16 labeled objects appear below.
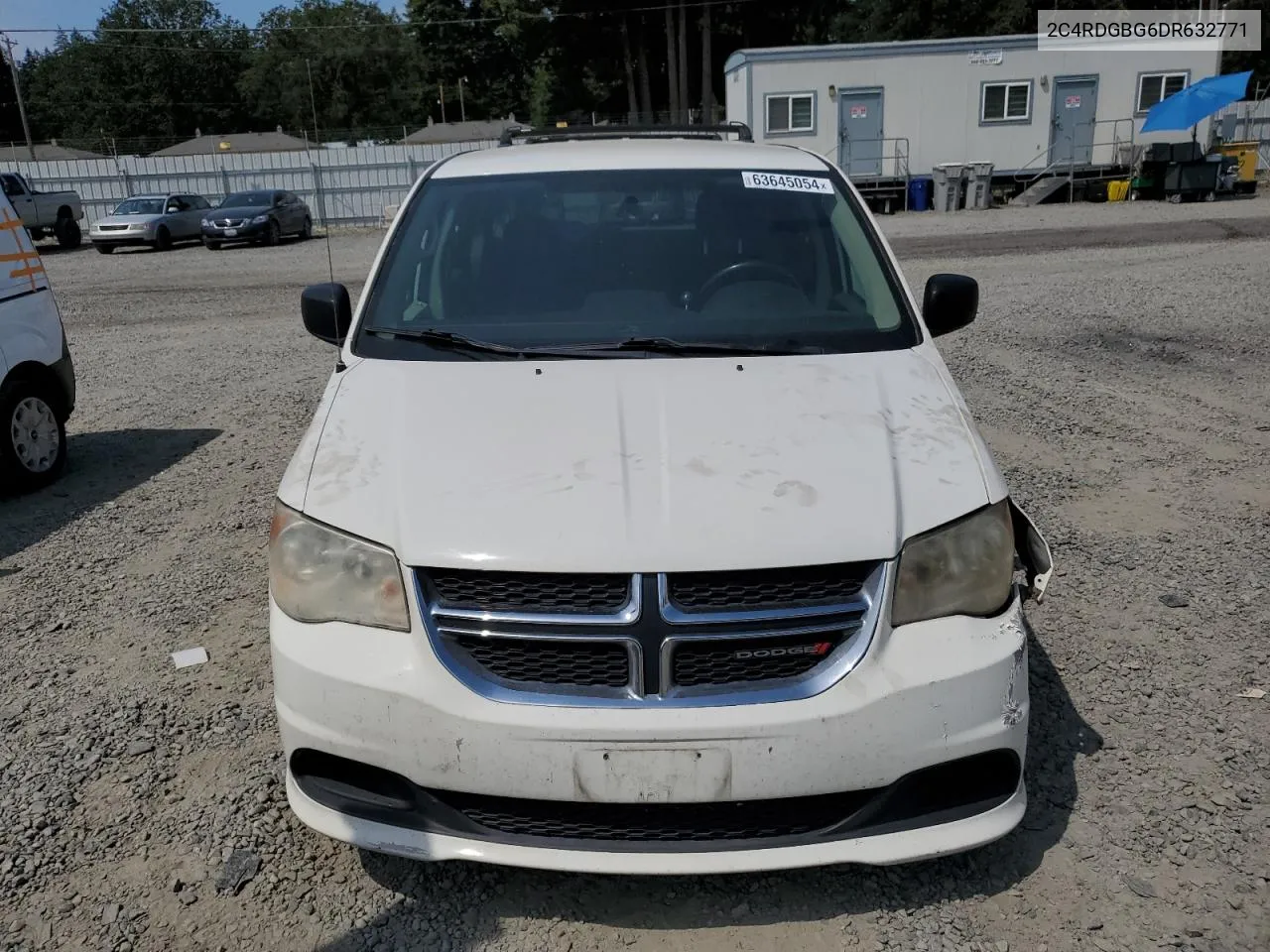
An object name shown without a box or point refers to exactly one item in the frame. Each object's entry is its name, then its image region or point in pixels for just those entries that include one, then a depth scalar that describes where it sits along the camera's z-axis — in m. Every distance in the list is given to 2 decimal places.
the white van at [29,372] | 6.13
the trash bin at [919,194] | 27.69
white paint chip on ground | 4.02
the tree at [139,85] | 84.38
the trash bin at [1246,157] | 27.12
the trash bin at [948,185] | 26.60
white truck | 26.11
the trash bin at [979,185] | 26.81
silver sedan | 25.33
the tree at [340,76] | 79.38
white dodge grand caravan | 2.34
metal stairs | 27.41
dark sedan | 25.34
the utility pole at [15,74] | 58.92
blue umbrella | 24.62
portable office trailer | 26.97
